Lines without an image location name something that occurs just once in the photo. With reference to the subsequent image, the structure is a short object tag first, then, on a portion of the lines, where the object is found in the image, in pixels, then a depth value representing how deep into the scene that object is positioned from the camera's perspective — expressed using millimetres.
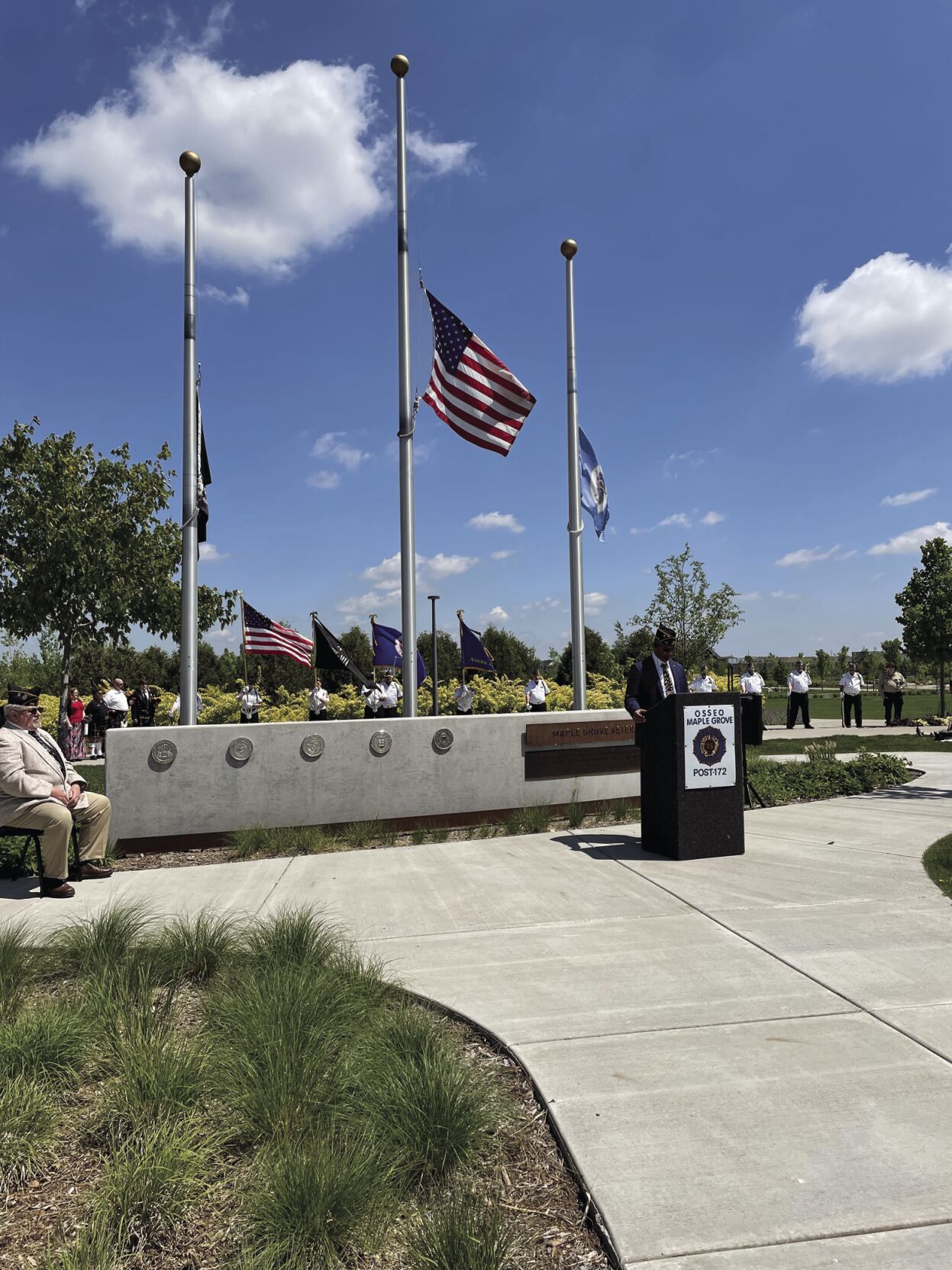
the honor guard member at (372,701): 20688
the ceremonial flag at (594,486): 12688
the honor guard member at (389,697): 21922
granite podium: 7176
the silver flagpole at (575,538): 12016
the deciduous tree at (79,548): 21391
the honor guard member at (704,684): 21781
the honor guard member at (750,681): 23062
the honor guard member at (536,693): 19906
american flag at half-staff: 10445
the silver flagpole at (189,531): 9273
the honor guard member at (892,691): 24188
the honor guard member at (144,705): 23547
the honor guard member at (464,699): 20953
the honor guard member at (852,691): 23406
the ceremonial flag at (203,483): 9923
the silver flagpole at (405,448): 9922
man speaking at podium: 7738
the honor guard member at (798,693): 23469
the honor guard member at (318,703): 19922
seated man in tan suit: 6359
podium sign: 7250
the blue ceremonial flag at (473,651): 19953
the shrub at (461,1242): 2221
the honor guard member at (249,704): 19719
